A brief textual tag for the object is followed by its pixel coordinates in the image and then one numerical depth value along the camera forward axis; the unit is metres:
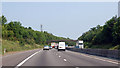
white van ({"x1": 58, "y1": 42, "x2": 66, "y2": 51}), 70.56
